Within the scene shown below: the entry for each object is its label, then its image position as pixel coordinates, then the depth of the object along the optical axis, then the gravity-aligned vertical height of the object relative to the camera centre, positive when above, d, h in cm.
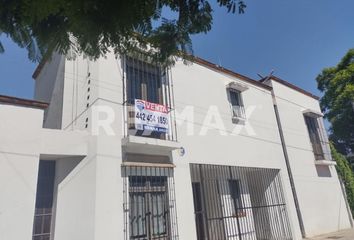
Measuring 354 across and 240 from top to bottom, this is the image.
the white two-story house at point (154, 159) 569 +168
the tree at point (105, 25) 155 +128
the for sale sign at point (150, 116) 701 +275
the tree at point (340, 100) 1820 +708
